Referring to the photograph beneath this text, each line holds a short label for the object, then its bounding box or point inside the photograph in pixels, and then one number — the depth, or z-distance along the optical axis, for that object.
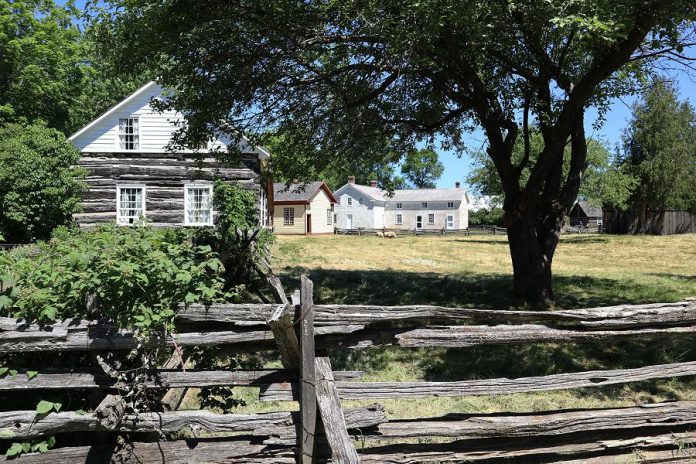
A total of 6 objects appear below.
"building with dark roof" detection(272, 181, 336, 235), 51.09
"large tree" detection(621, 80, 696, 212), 43.41
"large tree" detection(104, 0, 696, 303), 8.86
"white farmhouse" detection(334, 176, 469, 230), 68.81
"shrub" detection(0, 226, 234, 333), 3.87
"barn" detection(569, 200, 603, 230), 70.62
